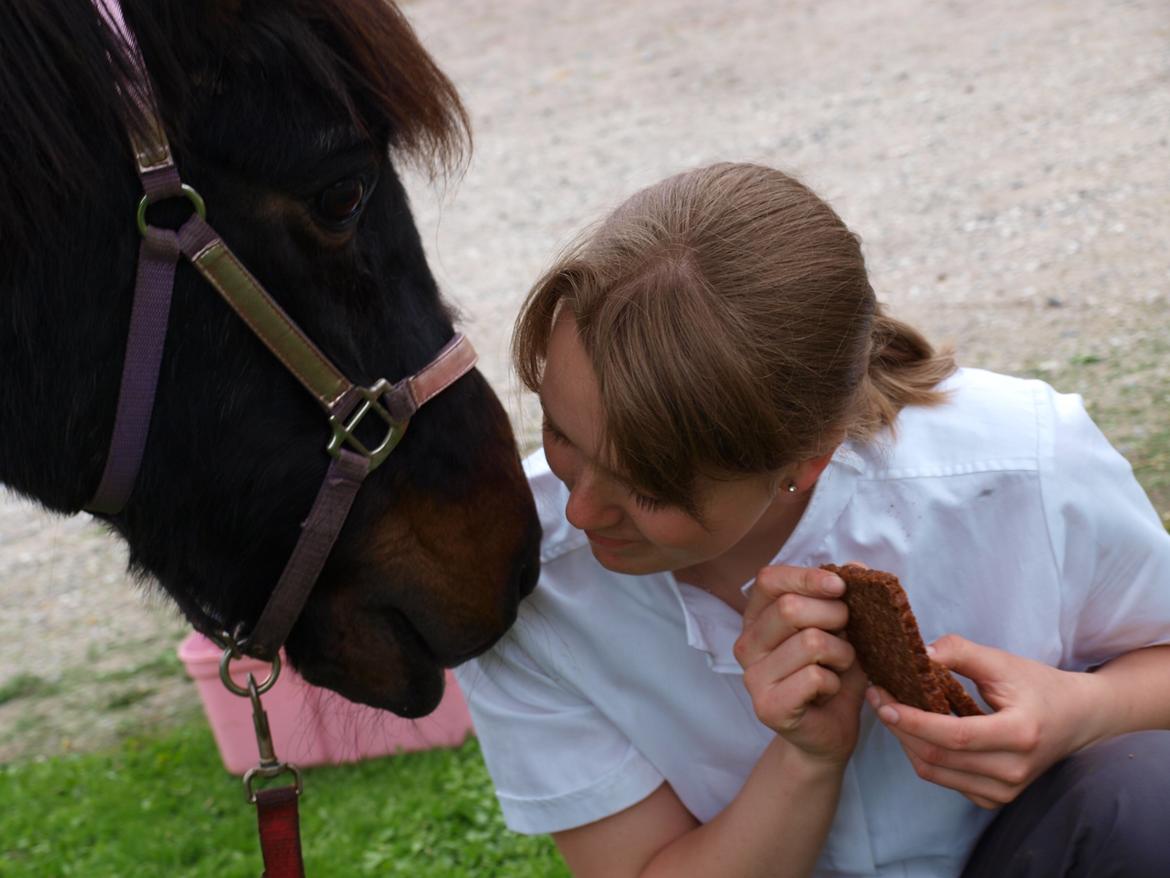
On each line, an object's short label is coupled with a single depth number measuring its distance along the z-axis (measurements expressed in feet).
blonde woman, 4.71
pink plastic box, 9.75
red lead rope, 5.48
